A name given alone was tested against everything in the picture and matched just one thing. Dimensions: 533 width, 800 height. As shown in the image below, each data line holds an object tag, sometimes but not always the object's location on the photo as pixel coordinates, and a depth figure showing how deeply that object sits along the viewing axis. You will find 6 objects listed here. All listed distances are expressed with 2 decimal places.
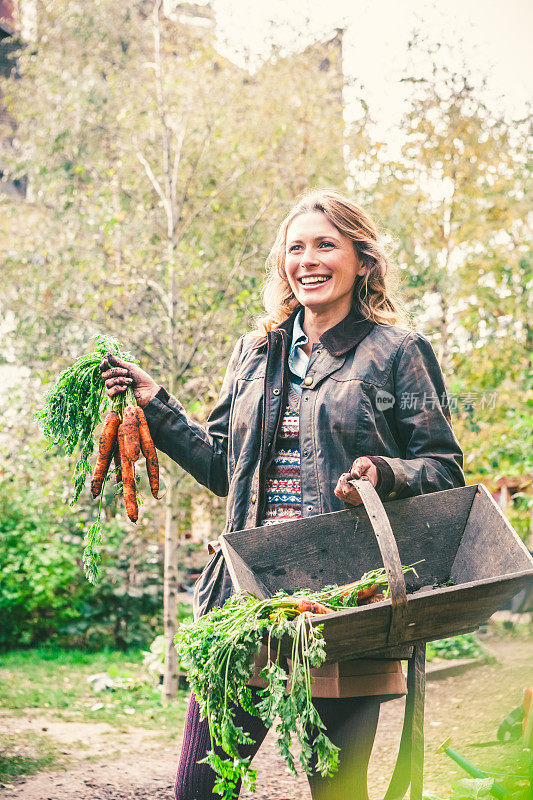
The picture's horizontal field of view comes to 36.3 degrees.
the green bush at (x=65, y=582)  6.46
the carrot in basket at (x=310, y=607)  1.68
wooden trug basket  1.80
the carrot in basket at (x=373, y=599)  1.87
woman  1.97
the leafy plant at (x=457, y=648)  5.91
